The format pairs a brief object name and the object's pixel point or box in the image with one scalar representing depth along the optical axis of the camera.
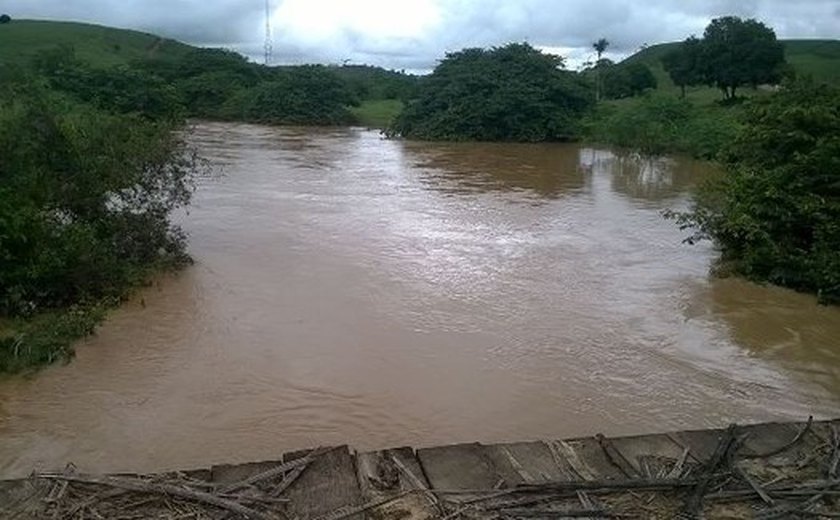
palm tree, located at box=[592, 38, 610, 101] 54.72
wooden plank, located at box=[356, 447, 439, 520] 3.60
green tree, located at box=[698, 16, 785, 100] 39.94
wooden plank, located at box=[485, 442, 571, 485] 3.93
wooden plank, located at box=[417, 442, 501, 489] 3.85
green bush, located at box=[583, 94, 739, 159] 26.70
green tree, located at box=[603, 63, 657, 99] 50.86
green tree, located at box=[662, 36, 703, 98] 42.62
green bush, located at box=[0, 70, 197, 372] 8.47
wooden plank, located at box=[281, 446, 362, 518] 3.62
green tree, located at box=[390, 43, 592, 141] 31.72
